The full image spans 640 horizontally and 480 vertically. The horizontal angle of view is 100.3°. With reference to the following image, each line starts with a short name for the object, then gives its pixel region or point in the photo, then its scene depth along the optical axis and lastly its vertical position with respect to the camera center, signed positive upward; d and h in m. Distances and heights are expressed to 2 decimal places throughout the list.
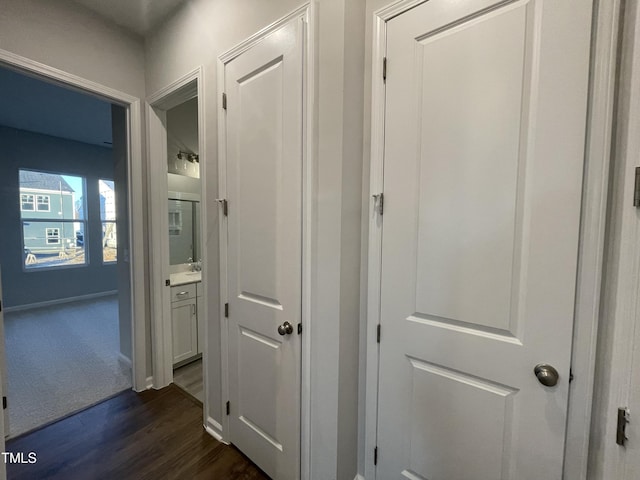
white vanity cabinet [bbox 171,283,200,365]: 2.45 -0.92
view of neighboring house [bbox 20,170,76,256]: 4.45 +0.17
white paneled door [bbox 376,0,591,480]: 0.84 -0.01
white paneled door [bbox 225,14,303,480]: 1.30 -0.11
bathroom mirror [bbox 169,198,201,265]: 2.94 -0.07
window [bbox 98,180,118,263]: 5.28 +0.08
